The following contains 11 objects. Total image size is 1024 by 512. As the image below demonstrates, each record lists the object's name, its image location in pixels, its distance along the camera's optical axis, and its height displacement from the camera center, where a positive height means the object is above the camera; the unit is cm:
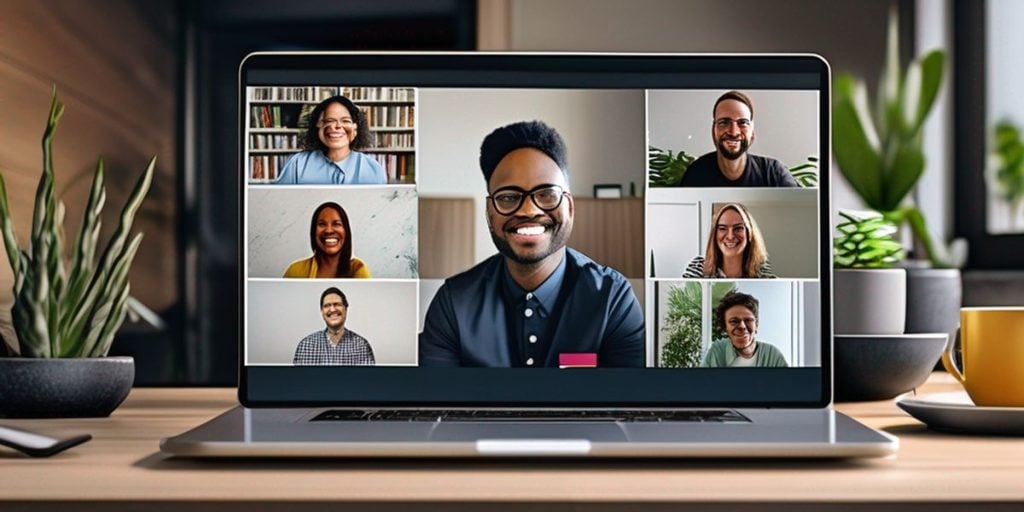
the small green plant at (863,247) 101 +2
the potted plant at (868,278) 96 -1
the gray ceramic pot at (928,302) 105 -4
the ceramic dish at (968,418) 70 -10
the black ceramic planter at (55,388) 84 -10
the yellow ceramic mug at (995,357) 77 -7
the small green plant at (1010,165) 138 +13
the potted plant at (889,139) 120 +14
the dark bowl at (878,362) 94 -9
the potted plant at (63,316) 84 -4
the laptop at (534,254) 77 +1
